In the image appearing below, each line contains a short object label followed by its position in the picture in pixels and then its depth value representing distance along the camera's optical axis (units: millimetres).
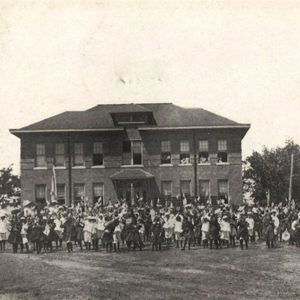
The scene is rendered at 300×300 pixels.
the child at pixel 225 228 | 20594
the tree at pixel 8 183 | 57500
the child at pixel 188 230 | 20641
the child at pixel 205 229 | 20709
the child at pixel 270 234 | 20578
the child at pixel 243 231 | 20203
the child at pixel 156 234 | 20406
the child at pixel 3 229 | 21359
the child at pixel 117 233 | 20359
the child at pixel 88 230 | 20641
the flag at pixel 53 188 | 32522
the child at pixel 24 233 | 20802
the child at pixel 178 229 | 21156
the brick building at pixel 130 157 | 35375
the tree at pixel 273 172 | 46531
